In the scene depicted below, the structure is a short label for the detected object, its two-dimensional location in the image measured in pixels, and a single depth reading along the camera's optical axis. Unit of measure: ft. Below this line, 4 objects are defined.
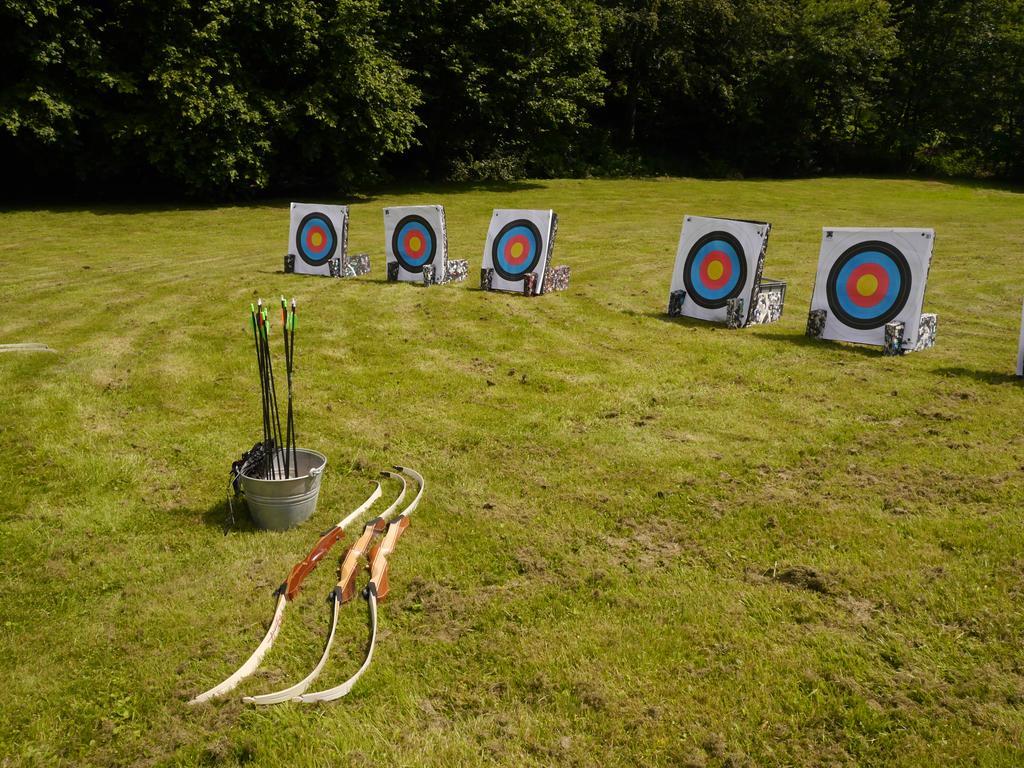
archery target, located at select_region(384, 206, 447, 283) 35.53
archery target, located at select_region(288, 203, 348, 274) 38.04
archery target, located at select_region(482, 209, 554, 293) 34.09
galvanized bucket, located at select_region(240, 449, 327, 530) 13.37
